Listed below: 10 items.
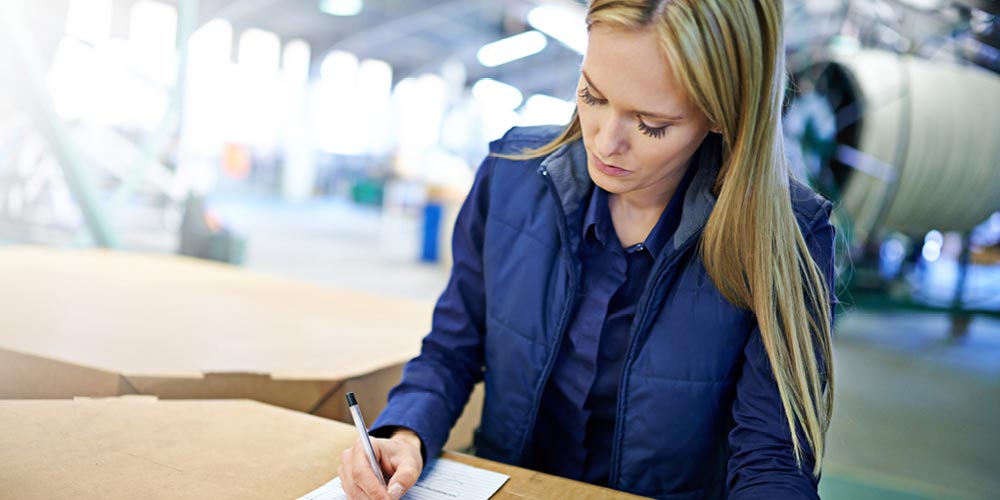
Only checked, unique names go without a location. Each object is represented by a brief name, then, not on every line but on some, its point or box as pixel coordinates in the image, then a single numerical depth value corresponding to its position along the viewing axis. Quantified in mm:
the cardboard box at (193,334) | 1086
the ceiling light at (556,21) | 8031
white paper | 753
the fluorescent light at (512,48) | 11016
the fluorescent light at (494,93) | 14086
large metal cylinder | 4074
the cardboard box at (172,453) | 702
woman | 754
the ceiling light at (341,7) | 9177
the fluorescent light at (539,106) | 14705
